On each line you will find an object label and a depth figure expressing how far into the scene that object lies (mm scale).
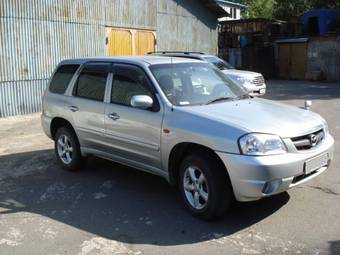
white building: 38953
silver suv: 4578
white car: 15406
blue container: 30734
